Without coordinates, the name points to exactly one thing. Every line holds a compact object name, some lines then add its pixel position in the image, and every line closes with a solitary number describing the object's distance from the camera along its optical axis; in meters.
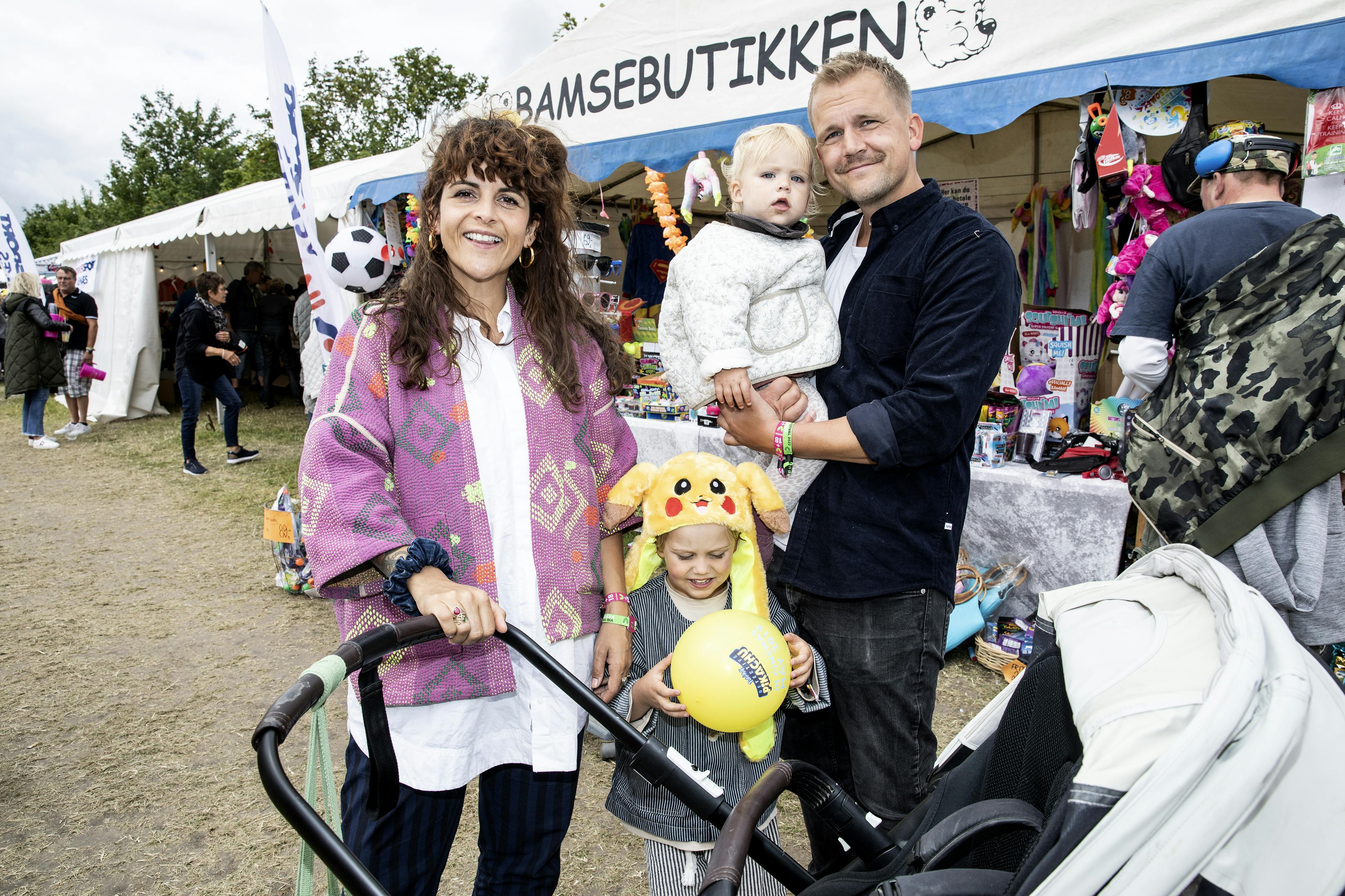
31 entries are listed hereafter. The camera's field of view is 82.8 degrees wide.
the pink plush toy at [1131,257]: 3.21
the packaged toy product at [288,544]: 4.57
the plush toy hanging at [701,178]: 3.84
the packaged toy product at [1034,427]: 3.74
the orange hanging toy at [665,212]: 3.82
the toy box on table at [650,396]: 4.74
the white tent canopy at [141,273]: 9.25
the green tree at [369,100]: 24.81
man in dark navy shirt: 1.55
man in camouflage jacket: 2.13
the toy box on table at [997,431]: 3.74
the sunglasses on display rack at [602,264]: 4.79
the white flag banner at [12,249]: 11.77
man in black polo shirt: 9.26
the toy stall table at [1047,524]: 3.37
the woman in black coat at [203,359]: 7.60
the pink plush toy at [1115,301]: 3.30
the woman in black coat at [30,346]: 8.58
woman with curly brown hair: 1.32
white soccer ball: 4.66
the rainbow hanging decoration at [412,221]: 5.69
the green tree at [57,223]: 40.47
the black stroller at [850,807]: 0.89
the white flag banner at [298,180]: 4.52
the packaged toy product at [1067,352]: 4.05
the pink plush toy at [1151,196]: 3.13
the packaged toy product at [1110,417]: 3.69
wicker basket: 3.54
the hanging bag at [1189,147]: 2.95
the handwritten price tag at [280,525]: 4.55
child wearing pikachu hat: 1.69
